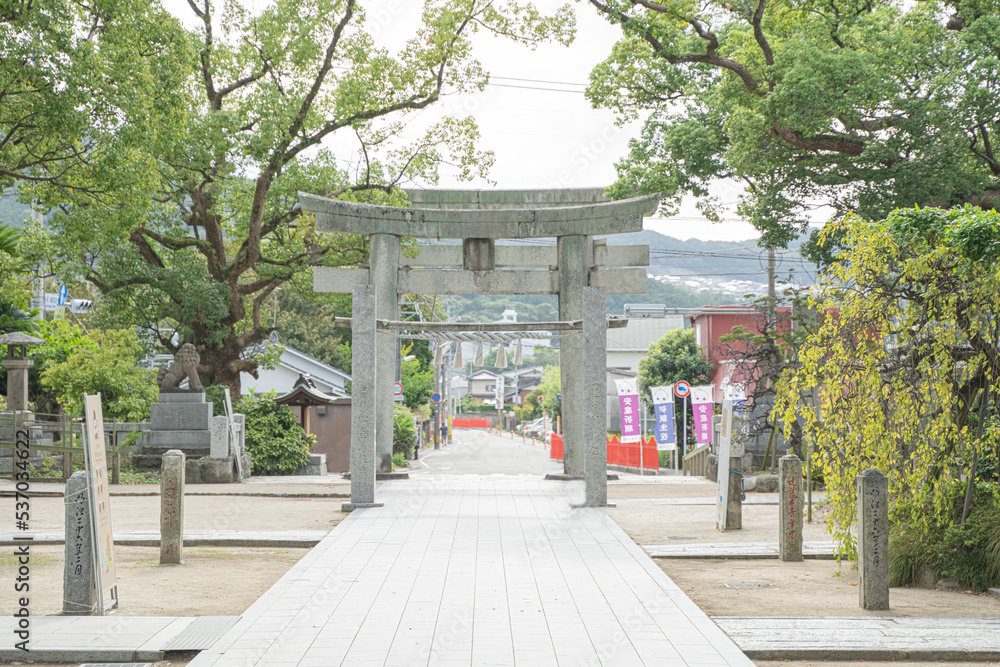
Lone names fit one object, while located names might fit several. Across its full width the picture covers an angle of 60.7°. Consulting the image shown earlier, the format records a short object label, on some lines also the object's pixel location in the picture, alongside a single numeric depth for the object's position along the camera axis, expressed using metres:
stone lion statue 19.41
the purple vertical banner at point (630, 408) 26.86
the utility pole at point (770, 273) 24.80
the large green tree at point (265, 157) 19.39
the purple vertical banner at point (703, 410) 23.14
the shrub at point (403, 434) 34.94
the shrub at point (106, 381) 20.62
